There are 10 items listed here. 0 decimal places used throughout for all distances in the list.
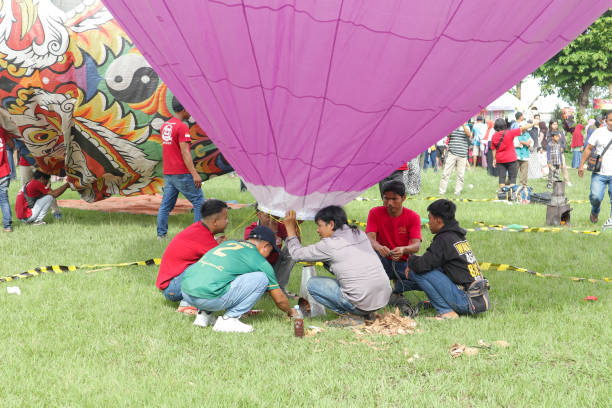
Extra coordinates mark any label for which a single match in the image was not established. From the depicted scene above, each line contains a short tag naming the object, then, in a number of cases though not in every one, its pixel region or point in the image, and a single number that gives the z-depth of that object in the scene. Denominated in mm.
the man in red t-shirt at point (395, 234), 5855
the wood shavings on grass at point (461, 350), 4320
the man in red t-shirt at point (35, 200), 9477
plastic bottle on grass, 4641
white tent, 30859
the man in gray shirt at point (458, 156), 13930
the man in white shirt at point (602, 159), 9242
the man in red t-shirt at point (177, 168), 8078
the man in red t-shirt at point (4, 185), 8672
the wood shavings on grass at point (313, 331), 4759
